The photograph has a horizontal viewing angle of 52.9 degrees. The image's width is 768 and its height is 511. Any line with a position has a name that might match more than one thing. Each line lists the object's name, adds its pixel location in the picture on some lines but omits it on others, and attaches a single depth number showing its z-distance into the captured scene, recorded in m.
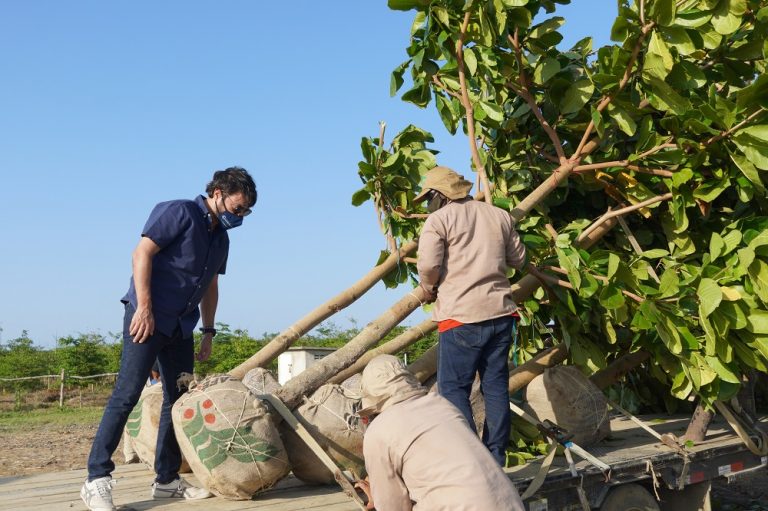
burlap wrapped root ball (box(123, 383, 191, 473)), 4.21
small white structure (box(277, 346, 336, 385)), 11.48
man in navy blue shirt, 3.40
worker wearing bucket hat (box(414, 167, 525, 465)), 3.68
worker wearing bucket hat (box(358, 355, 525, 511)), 2.39
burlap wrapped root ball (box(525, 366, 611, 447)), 4.52
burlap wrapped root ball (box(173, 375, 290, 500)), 3.37
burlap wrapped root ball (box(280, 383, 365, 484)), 3.70
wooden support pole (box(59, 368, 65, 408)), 20.30
